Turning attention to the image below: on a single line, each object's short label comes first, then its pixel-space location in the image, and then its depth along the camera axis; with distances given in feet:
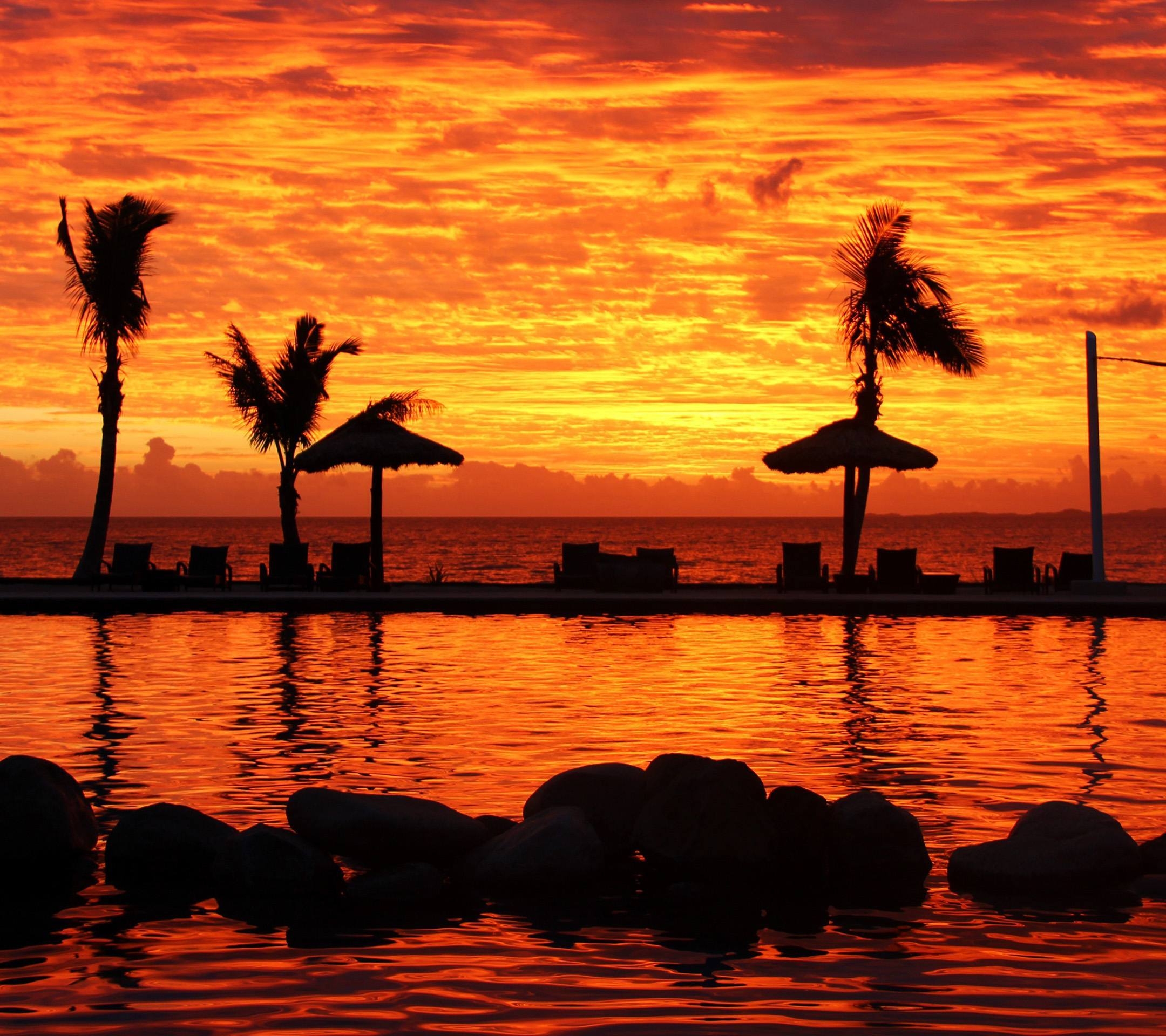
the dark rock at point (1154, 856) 24.53
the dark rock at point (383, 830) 25.03
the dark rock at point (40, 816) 25.03
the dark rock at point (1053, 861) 23.86
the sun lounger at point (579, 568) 83.61
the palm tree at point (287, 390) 99.81
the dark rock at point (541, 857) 24.17
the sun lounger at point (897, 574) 81.20
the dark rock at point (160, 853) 24.54
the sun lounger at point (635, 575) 81.30
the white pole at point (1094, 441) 83.42
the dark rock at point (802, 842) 25.13
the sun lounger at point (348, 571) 82.74
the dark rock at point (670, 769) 25.94
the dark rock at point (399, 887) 23.94
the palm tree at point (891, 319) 87.56
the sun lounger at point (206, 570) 82.69
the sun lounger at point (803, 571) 82.38
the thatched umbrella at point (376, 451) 87.71
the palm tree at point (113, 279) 93.45
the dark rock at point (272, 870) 23.88
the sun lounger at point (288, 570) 82.99
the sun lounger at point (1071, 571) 83.66
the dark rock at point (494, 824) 26.27
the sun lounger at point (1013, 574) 81.56
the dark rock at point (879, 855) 24.62
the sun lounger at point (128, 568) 81.61
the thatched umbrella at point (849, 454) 84.84
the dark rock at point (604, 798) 26.66
